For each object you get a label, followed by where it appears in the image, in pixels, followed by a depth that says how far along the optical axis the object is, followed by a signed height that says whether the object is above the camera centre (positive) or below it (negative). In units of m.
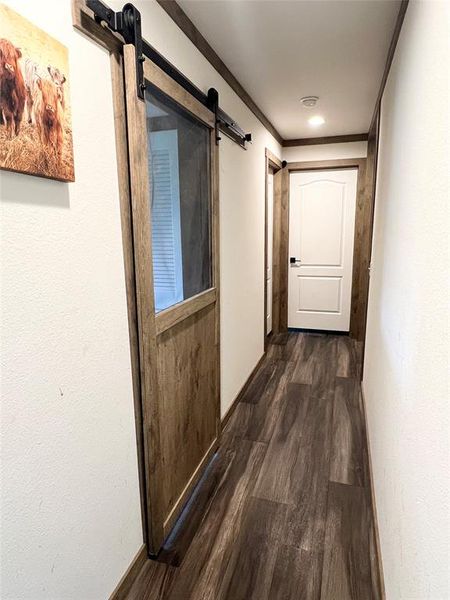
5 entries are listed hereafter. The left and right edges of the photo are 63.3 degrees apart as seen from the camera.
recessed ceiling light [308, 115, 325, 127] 3.39 +1.05
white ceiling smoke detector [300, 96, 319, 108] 2.82 +1.02
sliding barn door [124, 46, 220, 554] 1.36 -0.22
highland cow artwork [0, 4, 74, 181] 0.82 +0.32
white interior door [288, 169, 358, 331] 4.40 -0.21
